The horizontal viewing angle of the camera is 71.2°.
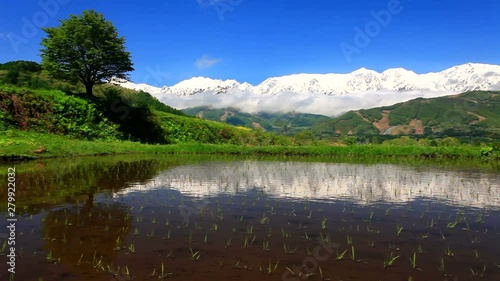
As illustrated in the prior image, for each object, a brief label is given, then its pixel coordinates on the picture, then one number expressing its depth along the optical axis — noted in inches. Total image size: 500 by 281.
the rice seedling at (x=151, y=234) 415.8
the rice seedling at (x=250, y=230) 438.0
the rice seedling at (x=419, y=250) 381.4
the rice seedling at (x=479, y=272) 323.2
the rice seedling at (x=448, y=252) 374.4
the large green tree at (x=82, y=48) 1796.3
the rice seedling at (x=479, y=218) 508.2
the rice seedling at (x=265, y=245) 380.8
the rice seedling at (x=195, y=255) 350.5
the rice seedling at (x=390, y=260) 343.6
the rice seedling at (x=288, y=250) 371.9
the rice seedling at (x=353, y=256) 352.8
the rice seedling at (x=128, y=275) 303.9
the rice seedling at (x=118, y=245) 371.5
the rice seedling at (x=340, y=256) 354.6
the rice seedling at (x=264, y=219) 490.0
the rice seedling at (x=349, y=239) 404.5
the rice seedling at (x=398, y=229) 448.0
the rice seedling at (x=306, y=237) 417.6
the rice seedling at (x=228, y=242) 387.9
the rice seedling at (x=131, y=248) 364.2
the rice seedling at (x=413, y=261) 340.4
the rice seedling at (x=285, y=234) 429.2
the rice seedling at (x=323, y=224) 465.1
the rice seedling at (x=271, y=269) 321.3
